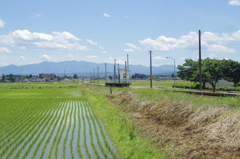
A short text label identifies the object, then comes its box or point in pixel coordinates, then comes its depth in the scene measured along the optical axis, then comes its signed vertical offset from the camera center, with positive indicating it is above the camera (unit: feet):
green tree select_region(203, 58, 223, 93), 162.51 +3.80
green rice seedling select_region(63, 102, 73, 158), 35.53 -10.43
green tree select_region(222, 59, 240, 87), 164.56 +2.99
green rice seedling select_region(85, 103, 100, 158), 35.55 -10.58
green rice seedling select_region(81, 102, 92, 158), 35.80 -10.63
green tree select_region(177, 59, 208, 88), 168.98 +3.07
